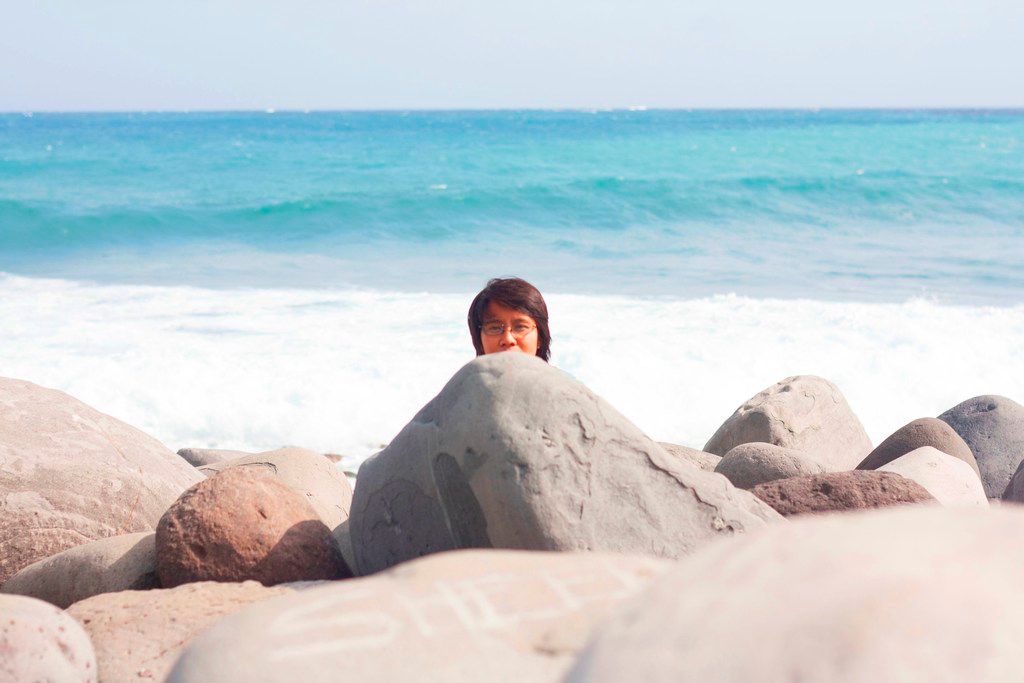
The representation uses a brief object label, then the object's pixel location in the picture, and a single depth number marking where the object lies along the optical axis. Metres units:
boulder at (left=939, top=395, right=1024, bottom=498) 5.66
